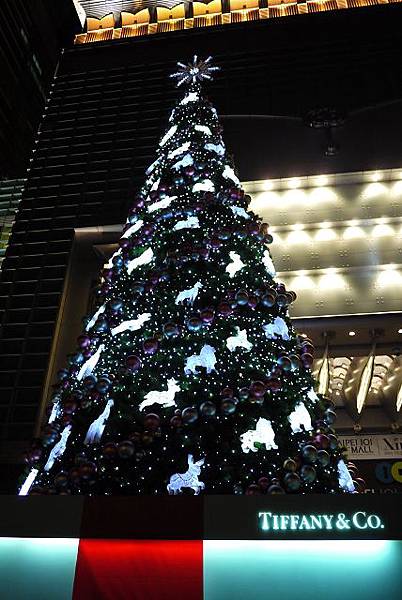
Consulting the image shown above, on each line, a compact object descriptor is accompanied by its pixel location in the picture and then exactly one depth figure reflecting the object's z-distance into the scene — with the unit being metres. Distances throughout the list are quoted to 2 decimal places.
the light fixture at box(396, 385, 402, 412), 9.54
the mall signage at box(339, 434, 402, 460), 9.20
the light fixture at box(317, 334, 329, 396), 9.07
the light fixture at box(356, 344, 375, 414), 9.05
